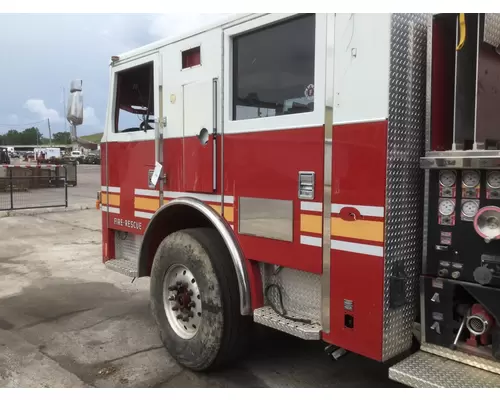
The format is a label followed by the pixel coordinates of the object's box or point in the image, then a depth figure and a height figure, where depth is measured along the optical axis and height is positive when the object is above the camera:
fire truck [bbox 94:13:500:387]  2.72 -0.11
